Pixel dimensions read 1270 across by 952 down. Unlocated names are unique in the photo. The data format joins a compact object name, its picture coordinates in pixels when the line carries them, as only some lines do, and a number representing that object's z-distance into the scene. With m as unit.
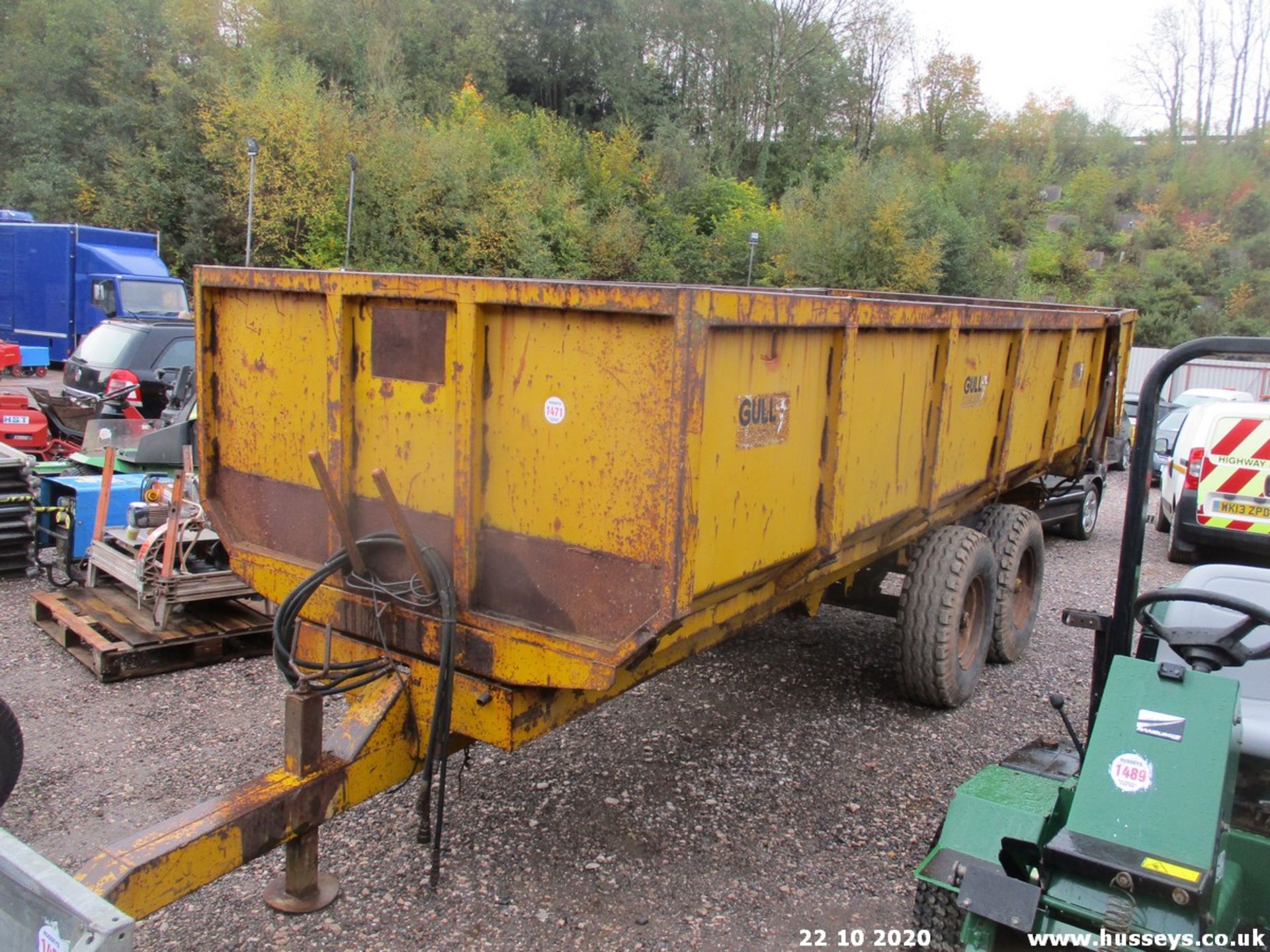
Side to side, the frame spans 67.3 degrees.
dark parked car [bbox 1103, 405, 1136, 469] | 9.75
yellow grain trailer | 2.81
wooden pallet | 5.20
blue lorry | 18.73
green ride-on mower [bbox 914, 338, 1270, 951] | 2.22
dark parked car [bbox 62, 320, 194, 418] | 10.56
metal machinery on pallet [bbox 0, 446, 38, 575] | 6.68
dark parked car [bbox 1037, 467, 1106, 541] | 9.28
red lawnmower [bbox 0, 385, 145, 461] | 8.15
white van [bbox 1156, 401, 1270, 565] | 7.90
